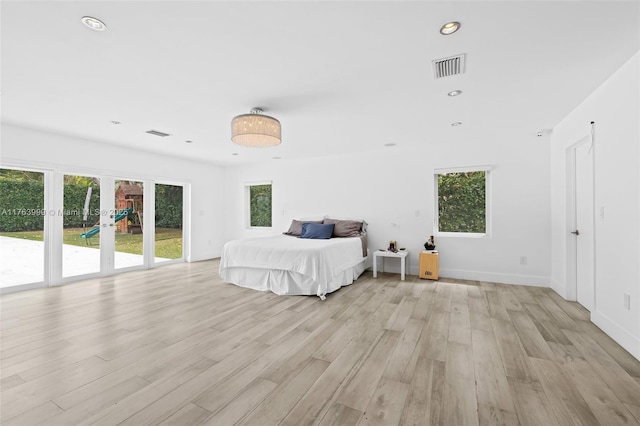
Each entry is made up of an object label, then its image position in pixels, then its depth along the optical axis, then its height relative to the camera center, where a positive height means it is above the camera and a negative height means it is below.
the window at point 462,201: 4.82 +0.21
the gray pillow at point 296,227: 5.72 -0.29
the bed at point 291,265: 3.74 -0.75
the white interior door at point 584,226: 3.08 -0.15
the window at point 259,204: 6.96 +0.22
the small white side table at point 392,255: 4.68 -0.73
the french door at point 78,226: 4.08 -0.23
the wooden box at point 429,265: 4.66 -0.88
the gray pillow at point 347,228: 5.24 -0.29
